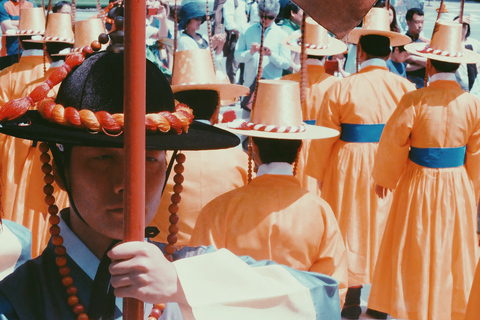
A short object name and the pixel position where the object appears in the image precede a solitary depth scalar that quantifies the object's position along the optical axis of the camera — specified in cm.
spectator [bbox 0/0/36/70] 871
